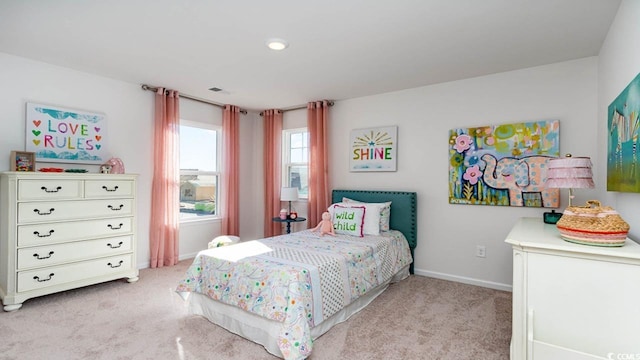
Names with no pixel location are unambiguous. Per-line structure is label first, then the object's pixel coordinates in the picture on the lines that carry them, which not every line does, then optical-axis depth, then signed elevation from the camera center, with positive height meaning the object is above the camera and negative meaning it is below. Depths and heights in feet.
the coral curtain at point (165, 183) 13.08 -0.19
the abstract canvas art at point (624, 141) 5.16 +0.74
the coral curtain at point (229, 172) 15.83 +0.33
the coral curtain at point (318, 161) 14.83 +0.85
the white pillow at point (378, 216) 11.60 -1.37
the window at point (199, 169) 14.73 +0.44
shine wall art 13.25 +1.32
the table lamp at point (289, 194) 14.98 -0.70
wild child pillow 11.35 -1.46
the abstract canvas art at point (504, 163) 10.12 +0.58
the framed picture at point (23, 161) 9.53 +0.51
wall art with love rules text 10.31 +1.49
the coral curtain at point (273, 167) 16.62 +0.63
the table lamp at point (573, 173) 6.98 +0.17
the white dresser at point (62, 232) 8.84 -1.67
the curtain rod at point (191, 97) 12.80 +3.68
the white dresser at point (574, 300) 4.31 -1.74
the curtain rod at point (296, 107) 15.96 +3.65
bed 6.73 -2.60
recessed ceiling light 8.65 +3.74
